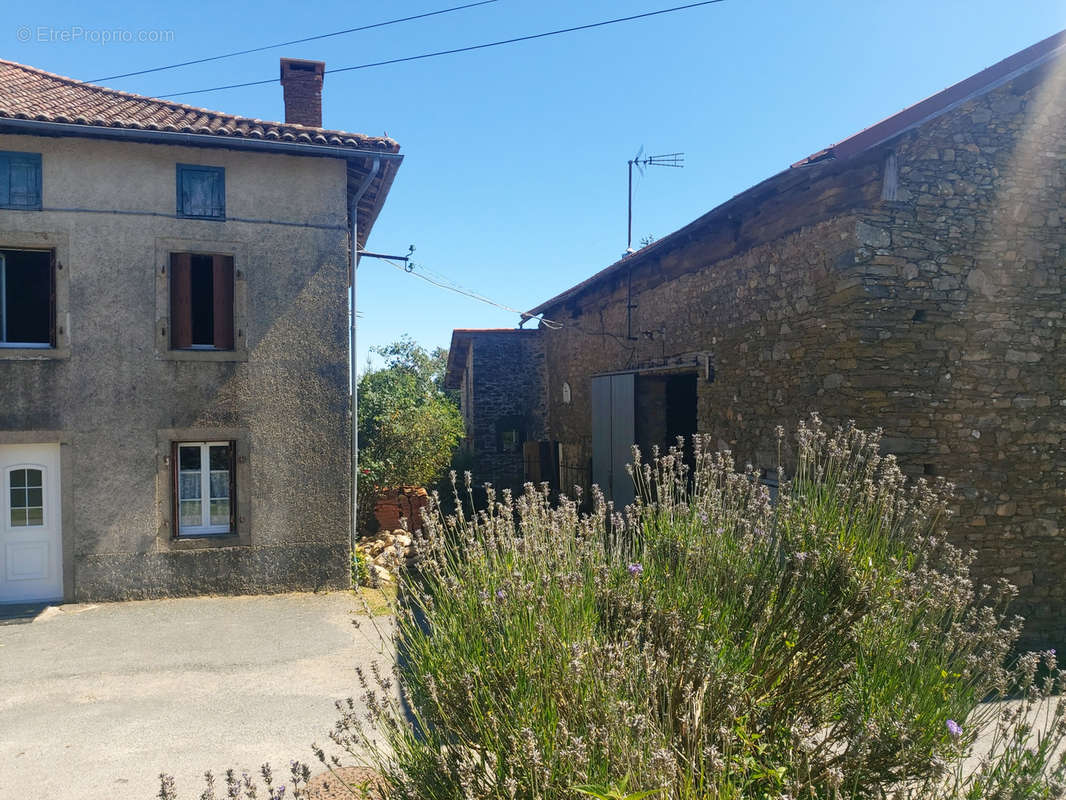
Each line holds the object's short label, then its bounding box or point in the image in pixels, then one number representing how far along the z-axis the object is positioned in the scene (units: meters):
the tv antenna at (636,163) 17.70
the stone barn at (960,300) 6.30
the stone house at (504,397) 17.62
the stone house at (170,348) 8.25
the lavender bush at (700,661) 2.40
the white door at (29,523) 8.25
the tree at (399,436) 11.95
